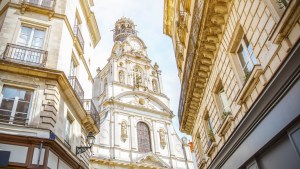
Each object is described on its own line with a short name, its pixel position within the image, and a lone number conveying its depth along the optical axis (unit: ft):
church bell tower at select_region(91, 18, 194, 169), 82.79
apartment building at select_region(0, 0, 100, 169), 26.27
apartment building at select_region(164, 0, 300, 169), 15.80
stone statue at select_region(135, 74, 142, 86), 105.78
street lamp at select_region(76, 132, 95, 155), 34.33
